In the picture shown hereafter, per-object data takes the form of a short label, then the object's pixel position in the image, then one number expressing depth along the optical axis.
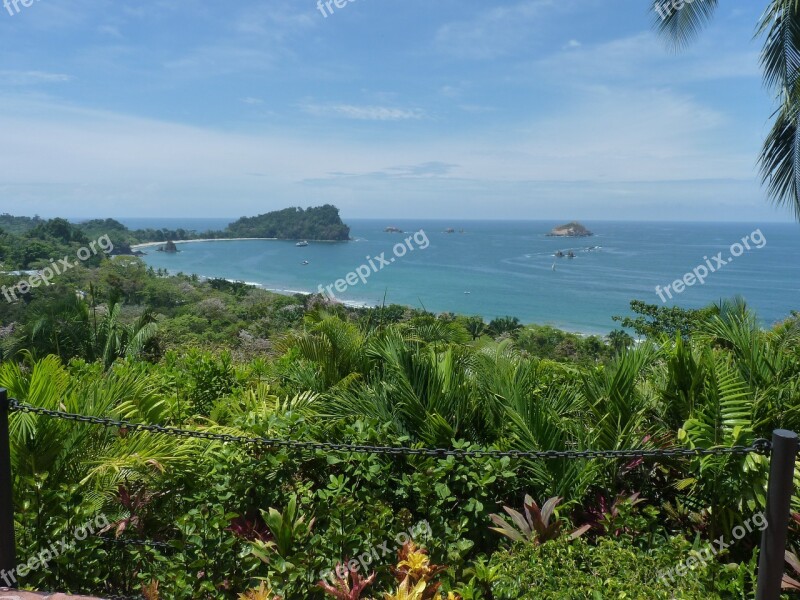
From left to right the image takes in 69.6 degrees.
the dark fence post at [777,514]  1.85
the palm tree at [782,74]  8.19
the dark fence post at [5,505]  2.19
